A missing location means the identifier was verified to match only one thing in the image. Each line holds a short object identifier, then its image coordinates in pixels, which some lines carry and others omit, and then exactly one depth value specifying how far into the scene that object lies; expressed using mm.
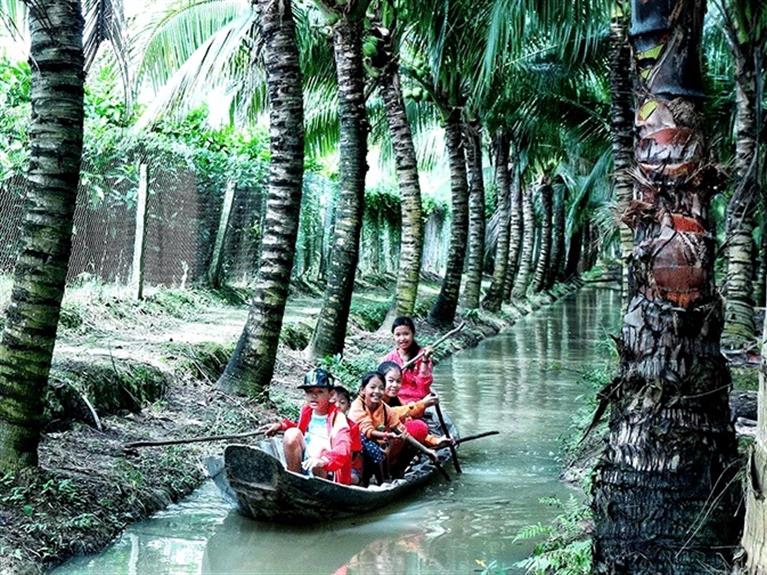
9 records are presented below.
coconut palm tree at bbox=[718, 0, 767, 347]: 16797
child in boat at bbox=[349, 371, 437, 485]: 10211
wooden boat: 8477
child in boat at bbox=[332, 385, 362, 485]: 9531
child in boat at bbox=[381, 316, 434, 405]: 12227
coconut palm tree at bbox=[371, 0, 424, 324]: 19641
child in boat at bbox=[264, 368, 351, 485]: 9062
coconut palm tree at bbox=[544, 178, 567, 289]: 45188
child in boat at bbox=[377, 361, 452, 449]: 11175
